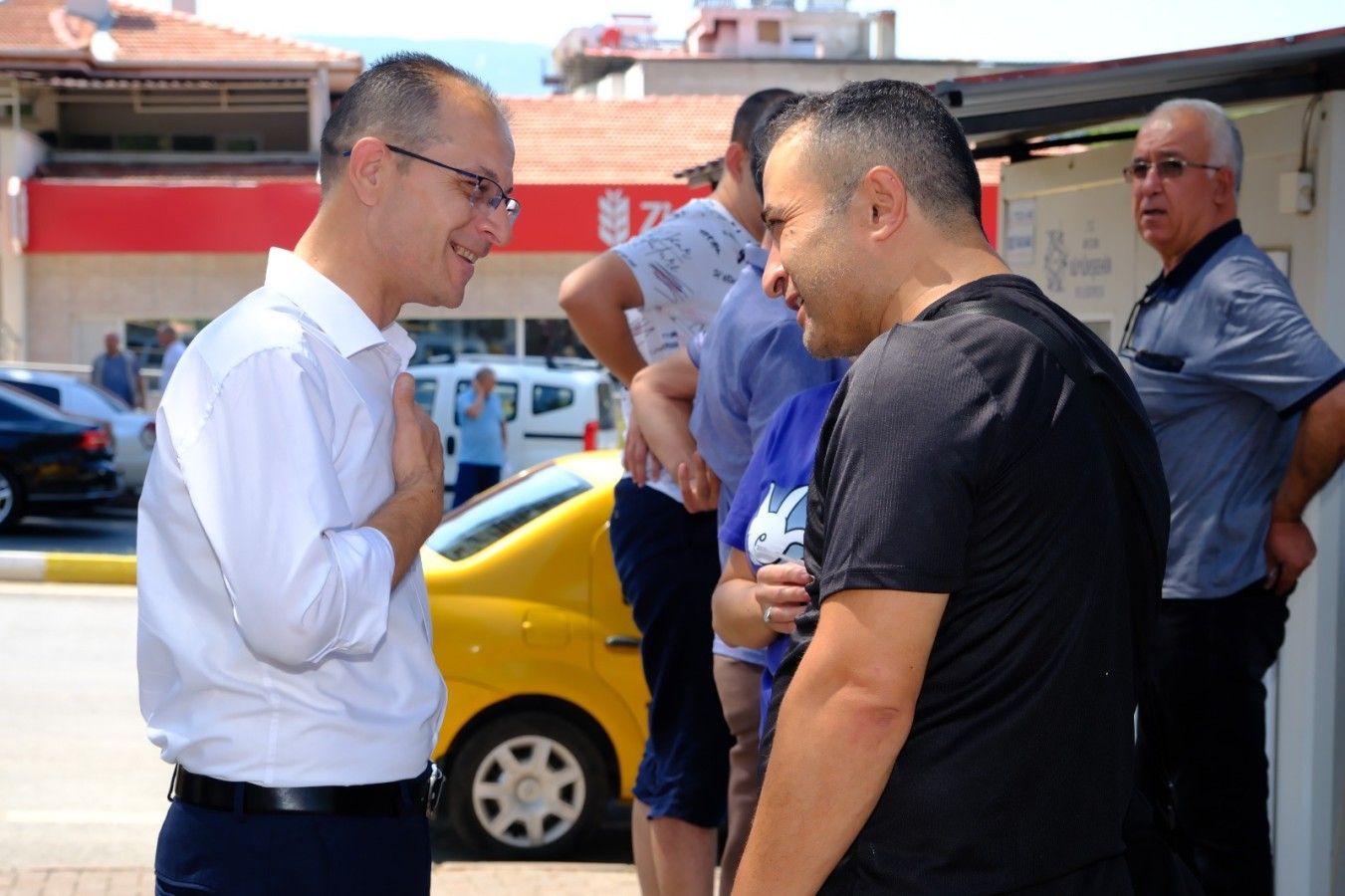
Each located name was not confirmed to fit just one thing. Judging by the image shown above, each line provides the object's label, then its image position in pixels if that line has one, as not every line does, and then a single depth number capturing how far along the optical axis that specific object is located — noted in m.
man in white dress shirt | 2.23
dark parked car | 16.47
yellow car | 6.18
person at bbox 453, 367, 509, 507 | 15.69
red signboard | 27.00
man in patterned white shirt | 4.05
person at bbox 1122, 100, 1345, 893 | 3.90
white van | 18.78
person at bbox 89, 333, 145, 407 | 22.69
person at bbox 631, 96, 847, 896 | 3.43
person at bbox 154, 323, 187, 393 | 21.09
